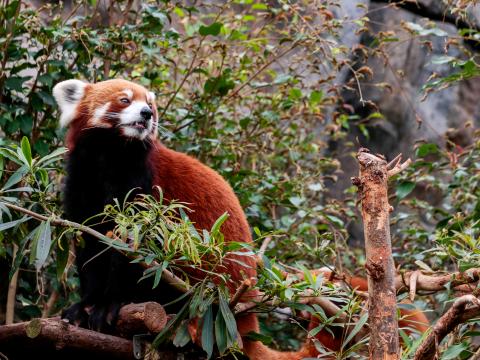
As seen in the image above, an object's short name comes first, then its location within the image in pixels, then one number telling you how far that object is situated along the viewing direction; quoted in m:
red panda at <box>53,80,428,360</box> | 6.74
